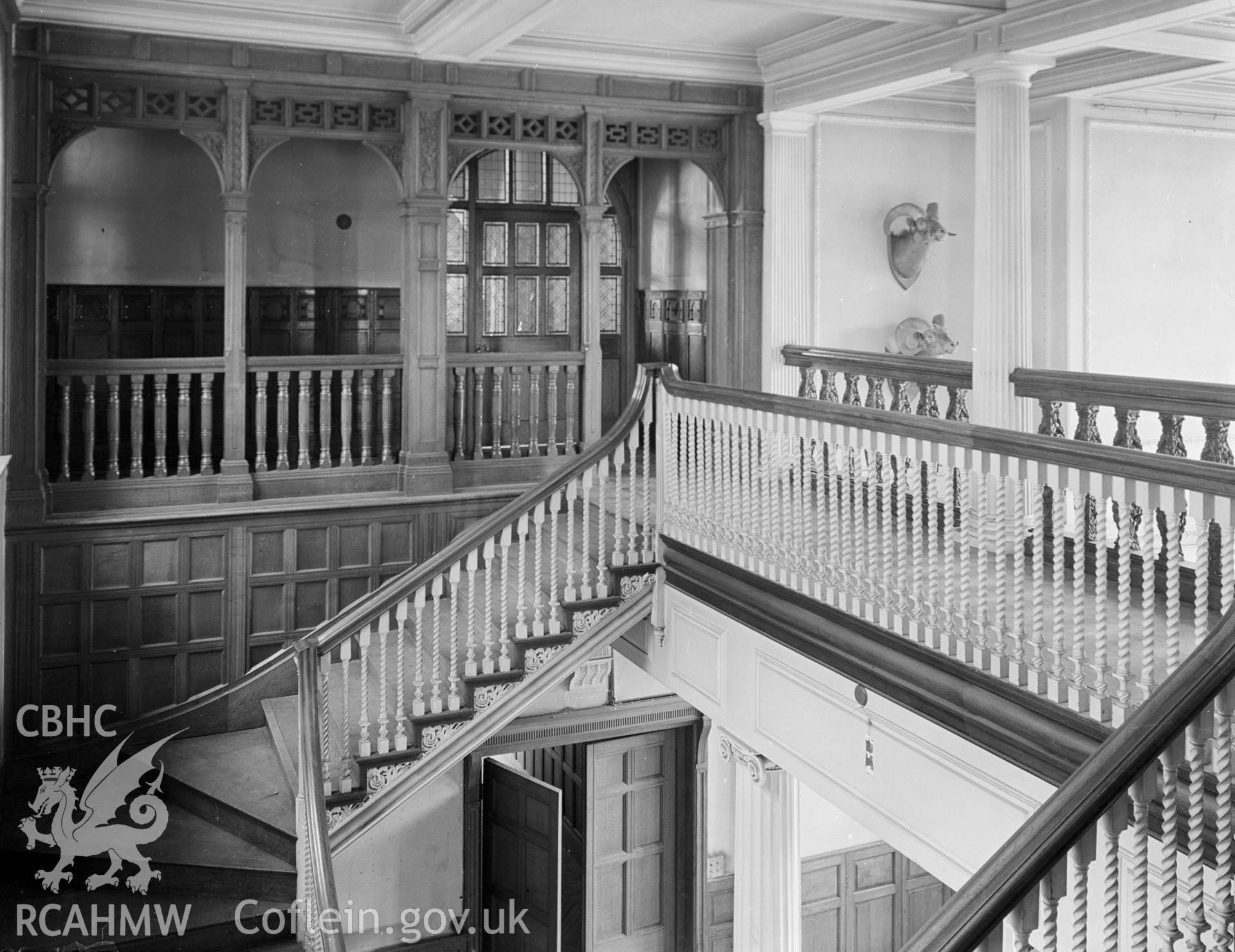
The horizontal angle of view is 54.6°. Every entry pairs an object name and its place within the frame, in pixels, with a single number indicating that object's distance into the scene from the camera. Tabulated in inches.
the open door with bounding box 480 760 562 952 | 339.9
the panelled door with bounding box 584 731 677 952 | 363.6
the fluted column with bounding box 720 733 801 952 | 298.7
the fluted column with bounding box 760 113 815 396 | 349.7
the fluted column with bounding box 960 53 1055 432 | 259.0
